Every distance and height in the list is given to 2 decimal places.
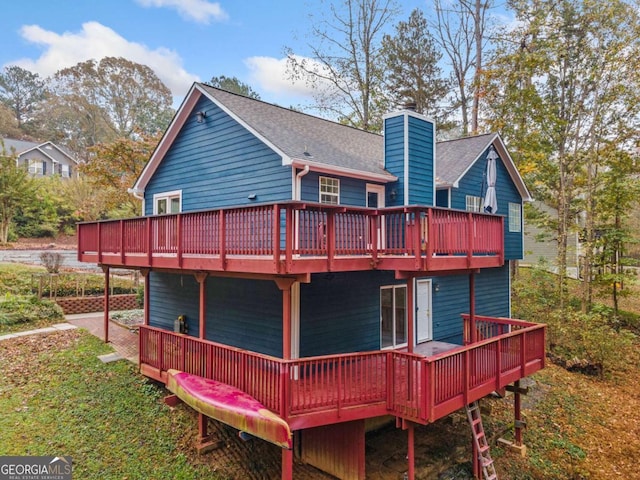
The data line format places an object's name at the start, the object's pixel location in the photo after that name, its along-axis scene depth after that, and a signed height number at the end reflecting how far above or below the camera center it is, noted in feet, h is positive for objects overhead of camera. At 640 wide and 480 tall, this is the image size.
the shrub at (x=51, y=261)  63.41 -2.57
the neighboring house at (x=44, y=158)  136.77 +33.34
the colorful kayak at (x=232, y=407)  19.67 -9.09
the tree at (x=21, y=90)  185.54 +76.71
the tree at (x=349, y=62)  80.74 +40.74
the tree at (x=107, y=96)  139.85 +55.29
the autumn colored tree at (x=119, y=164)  60.80 +13.44
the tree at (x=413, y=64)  86.07 +41.28
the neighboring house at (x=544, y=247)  89.20 -0.40
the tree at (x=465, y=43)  78.64 +43.67
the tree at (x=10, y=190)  88.48 +13.34
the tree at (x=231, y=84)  163.02 +69.57
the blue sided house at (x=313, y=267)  22.13 -1.40
